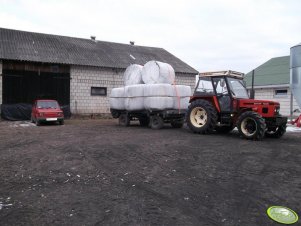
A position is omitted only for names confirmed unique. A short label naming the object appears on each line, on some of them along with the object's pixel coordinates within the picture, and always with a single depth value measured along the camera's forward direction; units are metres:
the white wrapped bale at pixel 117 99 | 14.74
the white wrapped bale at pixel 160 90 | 12.80
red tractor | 9.56
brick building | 19.81
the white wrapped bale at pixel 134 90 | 13.57
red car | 15.91
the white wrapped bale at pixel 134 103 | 13.60
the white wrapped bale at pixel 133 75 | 14.75
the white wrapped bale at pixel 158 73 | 13.45
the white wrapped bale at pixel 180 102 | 13.14
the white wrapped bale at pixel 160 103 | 12.73
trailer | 13.00
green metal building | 20.86
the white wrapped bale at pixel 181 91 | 13.16
